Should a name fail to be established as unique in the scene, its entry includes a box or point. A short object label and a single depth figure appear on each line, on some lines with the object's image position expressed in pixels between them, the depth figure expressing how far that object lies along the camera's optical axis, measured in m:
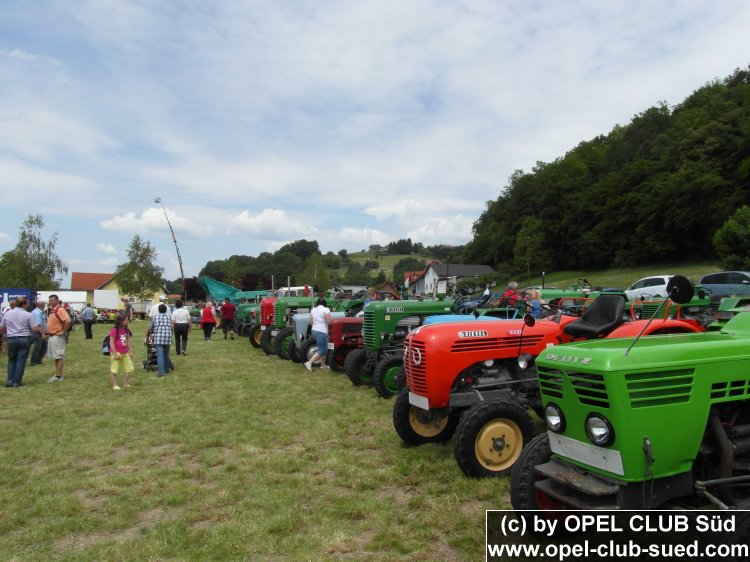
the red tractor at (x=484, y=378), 4.48
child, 9.20
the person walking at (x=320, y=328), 10.43
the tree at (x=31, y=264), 41.78
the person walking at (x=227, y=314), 19.77
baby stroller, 11.63
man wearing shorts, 9.94
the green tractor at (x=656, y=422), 2.61
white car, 20.65
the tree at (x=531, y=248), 60.72
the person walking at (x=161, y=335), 10.73
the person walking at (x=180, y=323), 13.84
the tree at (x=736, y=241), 26.34
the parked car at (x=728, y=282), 17.67
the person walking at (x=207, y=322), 18.58
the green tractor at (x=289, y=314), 13.18
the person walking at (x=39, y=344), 12.13
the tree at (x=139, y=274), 42.03
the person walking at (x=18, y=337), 9.21
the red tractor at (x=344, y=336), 10.34
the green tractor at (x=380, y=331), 9.07
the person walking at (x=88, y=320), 21.20
